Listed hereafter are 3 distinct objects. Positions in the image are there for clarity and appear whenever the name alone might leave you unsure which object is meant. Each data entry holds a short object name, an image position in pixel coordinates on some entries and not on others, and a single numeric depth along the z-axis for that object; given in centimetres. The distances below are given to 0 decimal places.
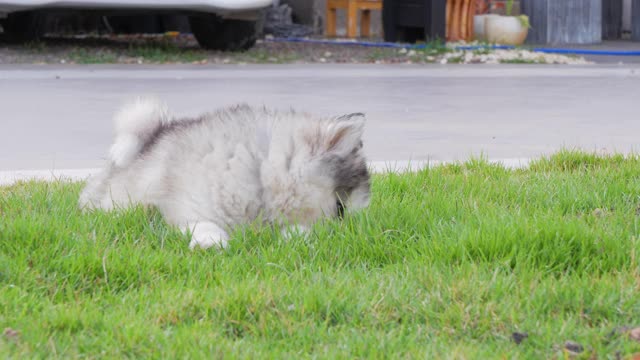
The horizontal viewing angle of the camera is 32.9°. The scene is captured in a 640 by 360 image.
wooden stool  1689
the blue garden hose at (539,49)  1308
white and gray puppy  337
